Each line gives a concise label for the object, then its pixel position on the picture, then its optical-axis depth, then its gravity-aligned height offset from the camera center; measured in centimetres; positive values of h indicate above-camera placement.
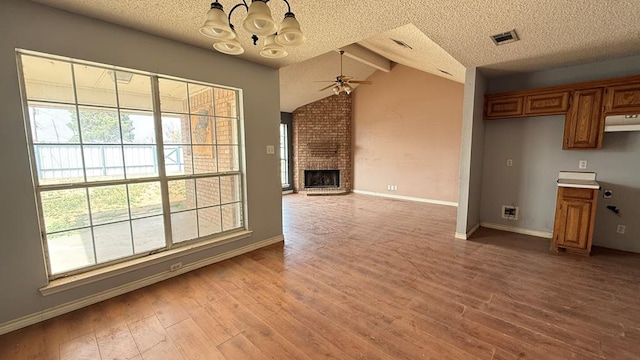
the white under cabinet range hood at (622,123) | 297 +35
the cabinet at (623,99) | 298 +62
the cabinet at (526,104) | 343 +68
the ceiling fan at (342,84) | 511 +139
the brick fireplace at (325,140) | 777 +43
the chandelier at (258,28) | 133 +69
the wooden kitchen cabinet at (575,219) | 311 -80
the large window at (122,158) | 213 -3
